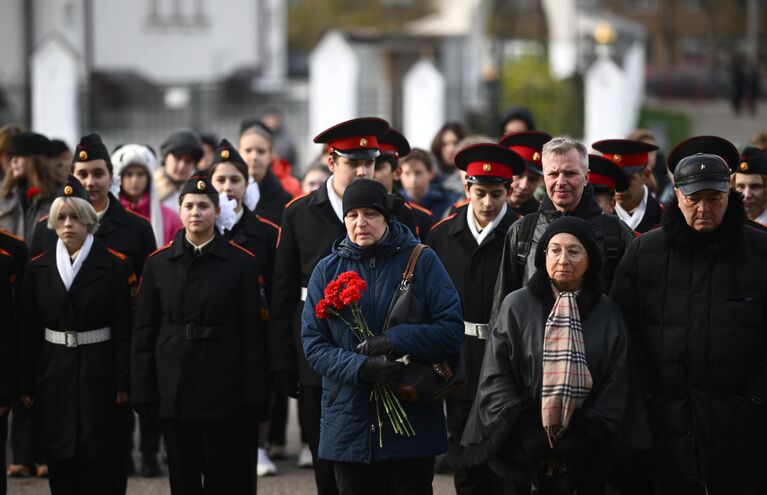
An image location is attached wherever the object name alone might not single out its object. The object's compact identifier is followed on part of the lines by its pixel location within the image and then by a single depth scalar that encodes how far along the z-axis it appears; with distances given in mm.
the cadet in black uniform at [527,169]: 18031
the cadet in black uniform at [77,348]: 15289
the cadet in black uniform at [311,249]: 15359
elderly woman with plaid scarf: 12562
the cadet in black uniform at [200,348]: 15078
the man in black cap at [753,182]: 17141
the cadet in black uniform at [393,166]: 18281
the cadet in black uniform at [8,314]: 15562
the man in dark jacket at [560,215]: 14187
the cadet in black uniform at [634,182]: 17828
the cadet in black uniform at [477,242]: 16234
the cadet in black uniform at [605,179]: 15992
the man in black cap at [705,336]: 13039
